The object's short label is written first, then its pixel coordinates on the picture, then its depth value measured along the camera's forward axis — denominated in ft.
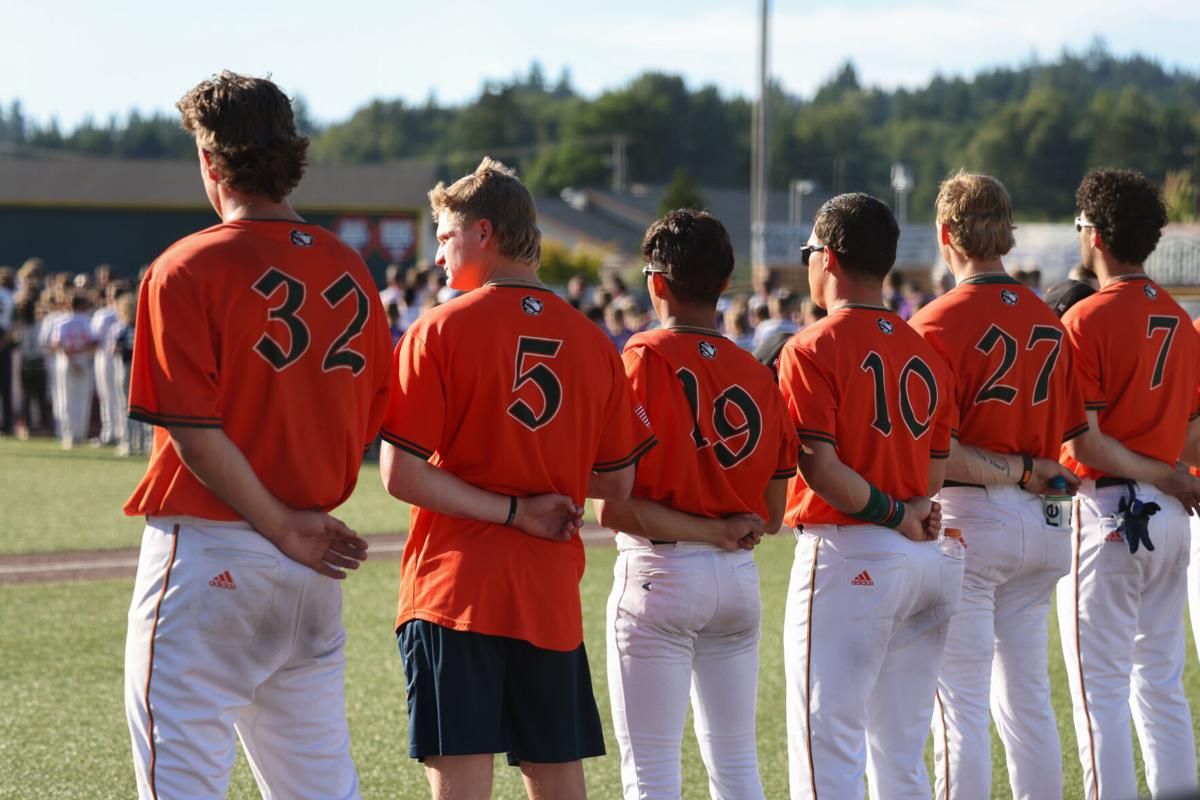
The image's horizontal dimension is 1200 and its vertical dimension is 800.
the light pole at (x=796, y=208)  272.33
